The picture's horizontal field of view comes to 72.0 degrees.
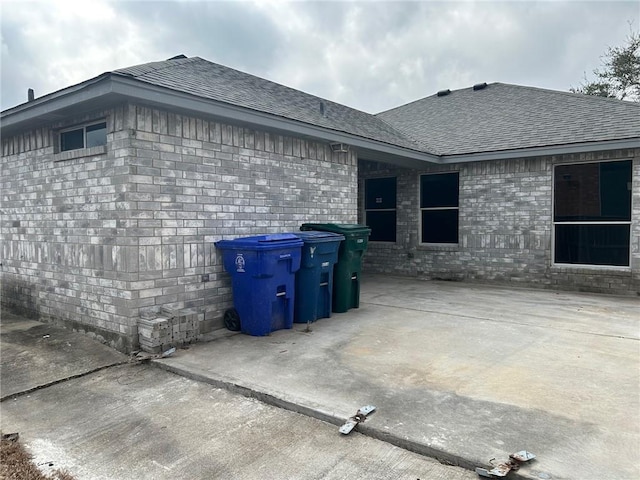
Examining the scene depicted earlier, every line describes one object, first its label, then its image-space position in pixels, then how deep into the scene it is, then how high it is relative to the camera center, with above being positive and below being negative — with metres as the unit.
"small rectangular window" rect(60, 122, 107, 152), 5.57 +1.26
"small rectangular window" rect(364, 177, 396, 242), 12.00 +0.63
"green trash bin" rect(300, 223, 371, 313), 6.91 -0.47
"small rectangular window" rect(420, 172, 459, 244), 10.94 +0.55
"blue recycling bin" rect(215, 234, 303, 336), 5.49 -0.59
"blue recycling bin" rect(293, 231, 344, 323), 6.19 -0.61
